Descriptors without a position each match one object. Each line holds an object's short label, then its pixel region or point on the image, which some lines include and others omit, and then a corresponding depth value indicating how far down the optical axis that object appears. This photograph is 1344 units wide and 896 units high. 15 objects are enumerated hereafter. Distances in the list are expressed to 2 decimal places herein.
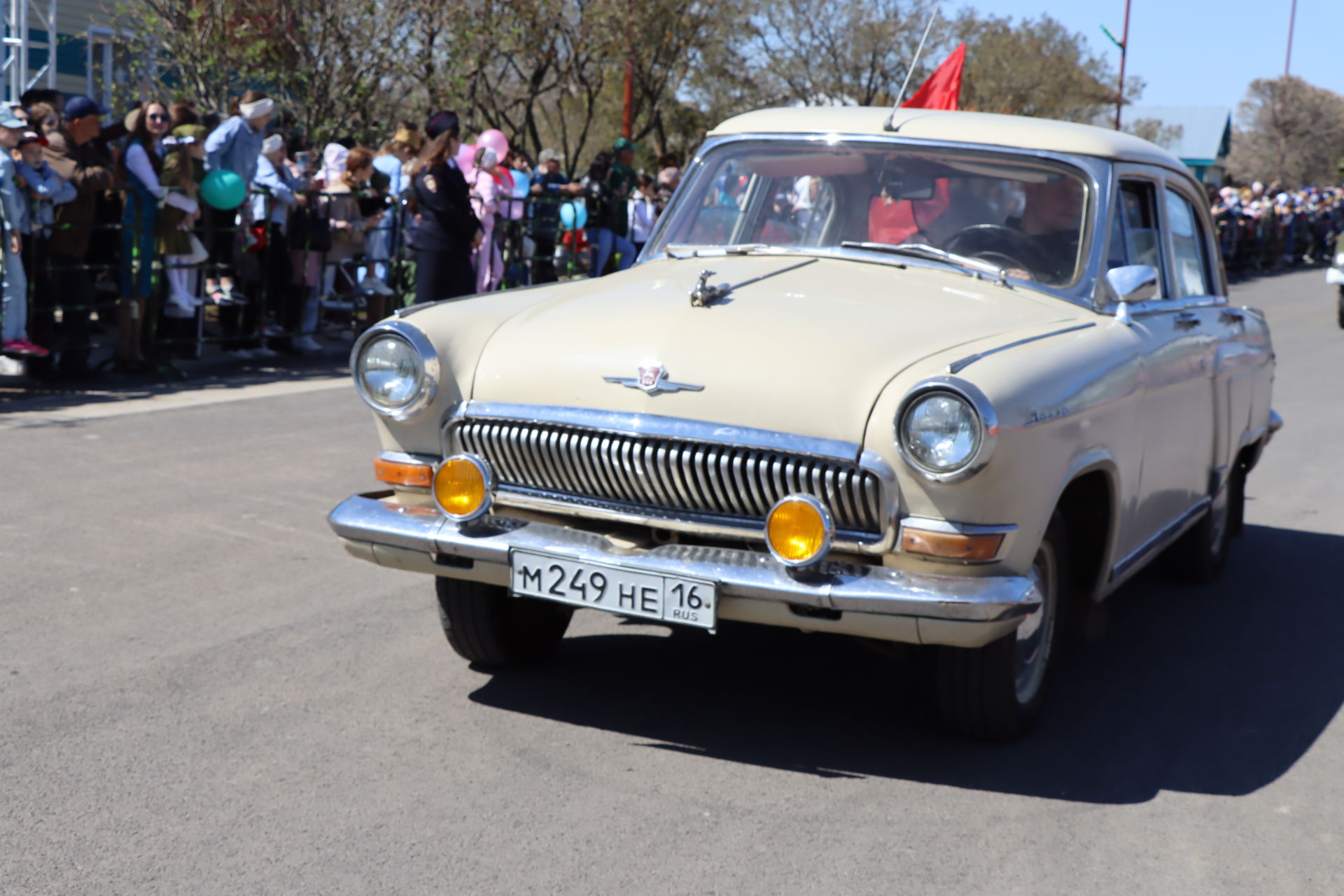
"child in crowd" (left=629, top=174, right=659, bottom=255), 17.22
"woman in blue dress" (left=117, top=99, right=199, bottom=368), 10.62
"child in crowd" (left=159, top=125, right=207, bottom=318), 10.90
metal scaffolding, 18.20
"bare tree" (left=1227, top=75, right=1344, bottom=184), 73.44
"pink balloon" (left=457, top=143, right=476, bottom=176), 13.92
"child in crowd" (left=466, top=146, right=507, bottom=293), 13.63
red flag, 10.19
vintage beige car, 3.77
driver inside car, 4.86
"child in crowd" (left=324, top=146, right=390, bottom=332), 12.70
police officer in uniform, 11.05
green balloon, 11.13
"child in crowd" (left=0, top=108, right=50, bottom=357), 9.47
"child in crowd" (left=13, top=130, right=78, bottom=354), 9.66
